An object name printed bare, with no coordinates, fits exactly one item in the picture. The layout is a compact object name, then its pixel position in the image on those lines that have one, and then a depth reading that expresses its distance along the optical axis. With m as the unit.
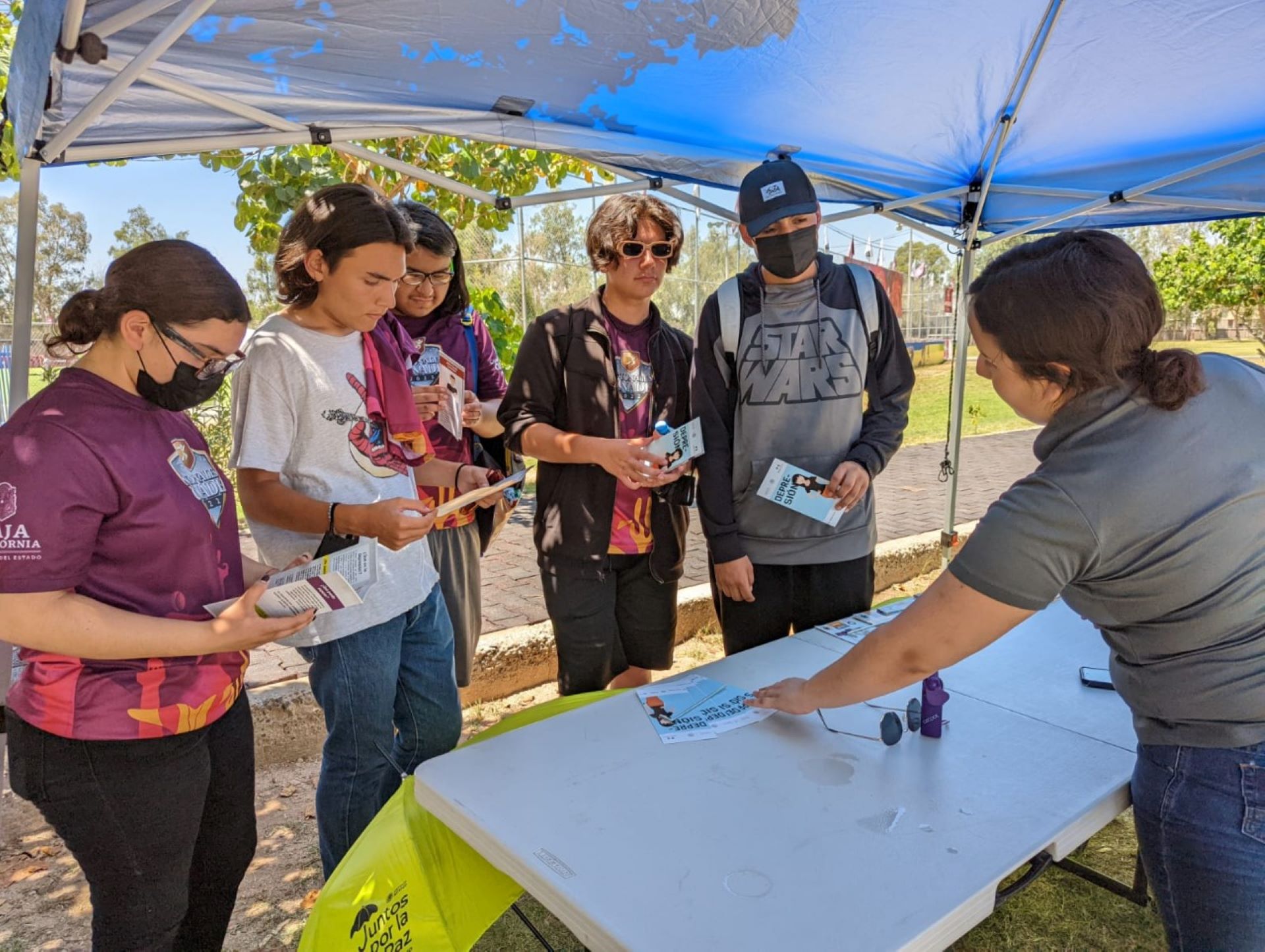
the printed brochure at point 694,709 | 1.69
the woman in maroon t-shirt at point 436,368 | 2.45
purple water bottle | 1.67
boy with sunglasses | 2.40
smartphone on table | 1.94
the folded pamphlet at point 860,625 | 2.21
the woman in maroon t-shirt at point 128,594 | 1.24
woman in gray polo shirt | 1.15
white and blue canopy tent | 1.79
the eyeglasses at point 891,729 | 1.62
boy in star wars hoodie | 2.28
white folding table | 1.14
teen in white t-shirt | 1.66
